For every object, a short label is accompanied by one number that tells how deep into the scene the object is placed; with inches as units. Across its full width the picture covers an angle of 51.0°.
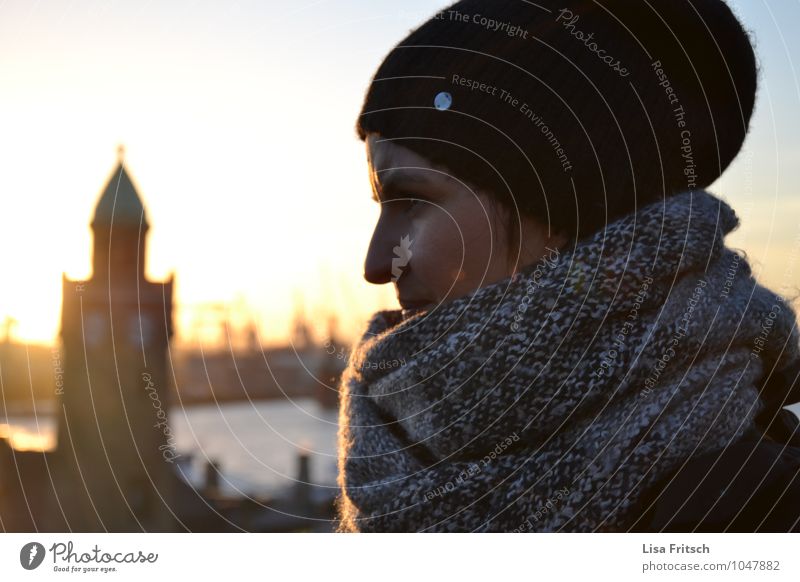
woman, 44.5
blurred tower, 639.1
